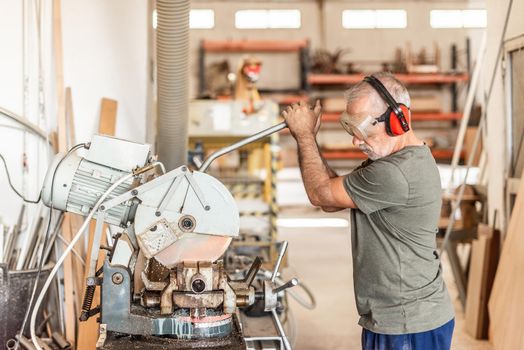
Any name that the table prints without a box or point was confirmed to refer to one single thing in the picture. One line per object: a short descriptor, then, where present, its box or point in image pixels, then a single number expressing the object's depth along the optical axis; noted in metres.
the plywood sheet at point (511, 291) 3.14
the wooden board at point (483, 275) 3.82
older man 1.90
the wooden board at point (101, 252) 2.91
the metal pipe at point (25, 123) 2.96
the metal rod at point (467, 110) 5.14
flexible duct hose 2.72
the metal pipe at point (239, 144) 1.95
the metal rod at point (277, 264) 1.98
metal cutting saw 1.81
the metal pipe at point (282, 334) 2.04
